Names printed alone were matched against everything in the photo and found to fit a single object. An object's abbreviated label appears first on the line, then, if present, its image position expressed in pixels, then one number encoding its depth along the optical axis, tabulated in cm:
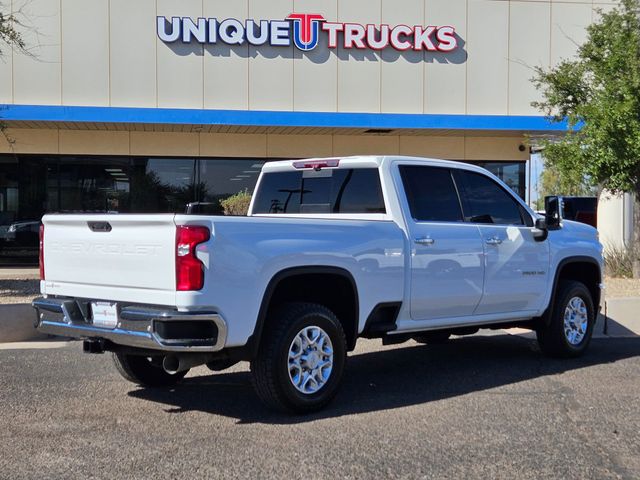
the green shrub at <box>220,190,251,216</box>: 1780
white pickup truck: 534
